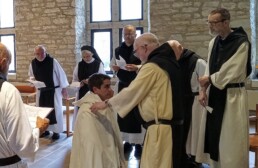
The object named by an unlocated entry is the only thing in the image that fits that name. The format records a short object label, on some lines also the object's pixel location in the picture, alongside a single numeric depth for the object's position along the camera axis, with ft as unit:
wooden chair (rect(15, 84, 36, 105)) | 19.62
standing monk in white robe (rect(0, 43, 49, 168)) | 5.42
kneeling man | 7.62
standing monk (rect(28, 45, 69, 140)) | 16.96
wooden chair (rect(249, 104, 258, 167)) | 9.59
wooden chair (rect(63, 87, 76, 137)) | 17.36
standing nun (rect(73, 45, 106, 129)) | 16.55
